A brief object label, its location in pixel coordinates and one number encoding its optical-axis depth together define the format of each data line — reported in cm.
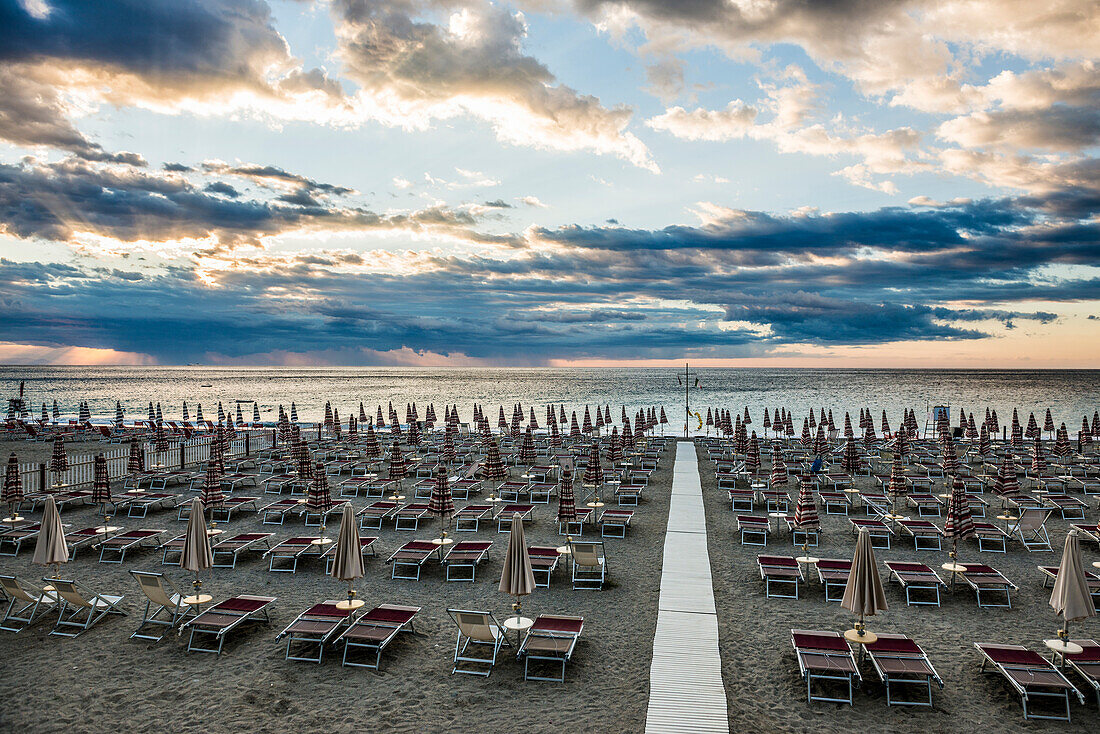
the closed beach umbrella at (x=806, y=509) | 1273
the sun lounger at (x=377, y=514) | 1598
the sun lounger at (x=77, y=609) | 927
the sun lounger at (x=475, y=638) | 802
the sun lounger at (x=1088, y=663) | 729
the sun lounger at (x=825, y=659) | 734
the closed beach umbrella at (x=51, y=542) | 967
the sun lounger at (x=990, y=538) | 1341
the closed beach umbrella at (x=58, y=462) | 1833
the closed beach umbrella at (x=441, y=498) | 1312
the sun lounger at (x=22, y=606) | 942
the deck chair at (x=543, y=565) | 1138
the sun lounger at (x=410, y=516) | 1591
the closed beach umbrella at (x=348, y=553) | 895
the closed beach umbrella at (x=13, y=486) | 1533
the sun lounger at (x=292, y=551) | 1232
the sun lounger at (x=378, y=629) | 823
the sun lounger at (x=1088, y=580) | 1045
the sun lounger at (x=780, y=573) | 1084
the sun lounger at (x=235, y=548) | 1259
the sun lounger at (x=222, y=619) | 859
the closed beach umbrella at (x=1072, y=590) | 758
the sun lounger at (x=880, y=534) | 1405
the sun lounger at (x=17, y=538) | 1334
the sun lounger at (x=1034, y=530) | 1363
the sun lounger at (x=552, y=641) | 801
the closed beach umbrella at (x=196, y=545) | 918
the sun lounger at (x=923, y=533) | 1382
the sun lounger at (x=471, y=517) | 1585
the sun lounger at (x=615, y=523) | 1492
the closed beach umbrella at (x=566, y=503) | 1312
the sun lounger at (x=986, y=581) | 1031
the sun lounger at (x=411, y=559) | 1202
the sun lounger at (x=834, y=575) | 1074
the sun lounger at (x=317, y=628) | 834
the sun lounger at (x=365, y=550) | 1281
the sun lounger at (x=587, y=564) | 1128
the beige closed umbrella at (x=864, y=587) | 794
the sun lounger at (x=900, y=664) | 724
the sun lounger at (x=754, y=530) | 1416
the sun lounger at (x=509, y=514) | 1575
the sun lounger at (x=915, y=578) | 1042
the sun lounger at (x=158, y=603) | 907
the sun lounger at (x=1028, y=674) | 697
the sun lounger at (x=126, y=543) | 1302
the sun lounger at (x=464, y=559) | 1191
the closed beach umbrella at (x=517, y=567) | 848
